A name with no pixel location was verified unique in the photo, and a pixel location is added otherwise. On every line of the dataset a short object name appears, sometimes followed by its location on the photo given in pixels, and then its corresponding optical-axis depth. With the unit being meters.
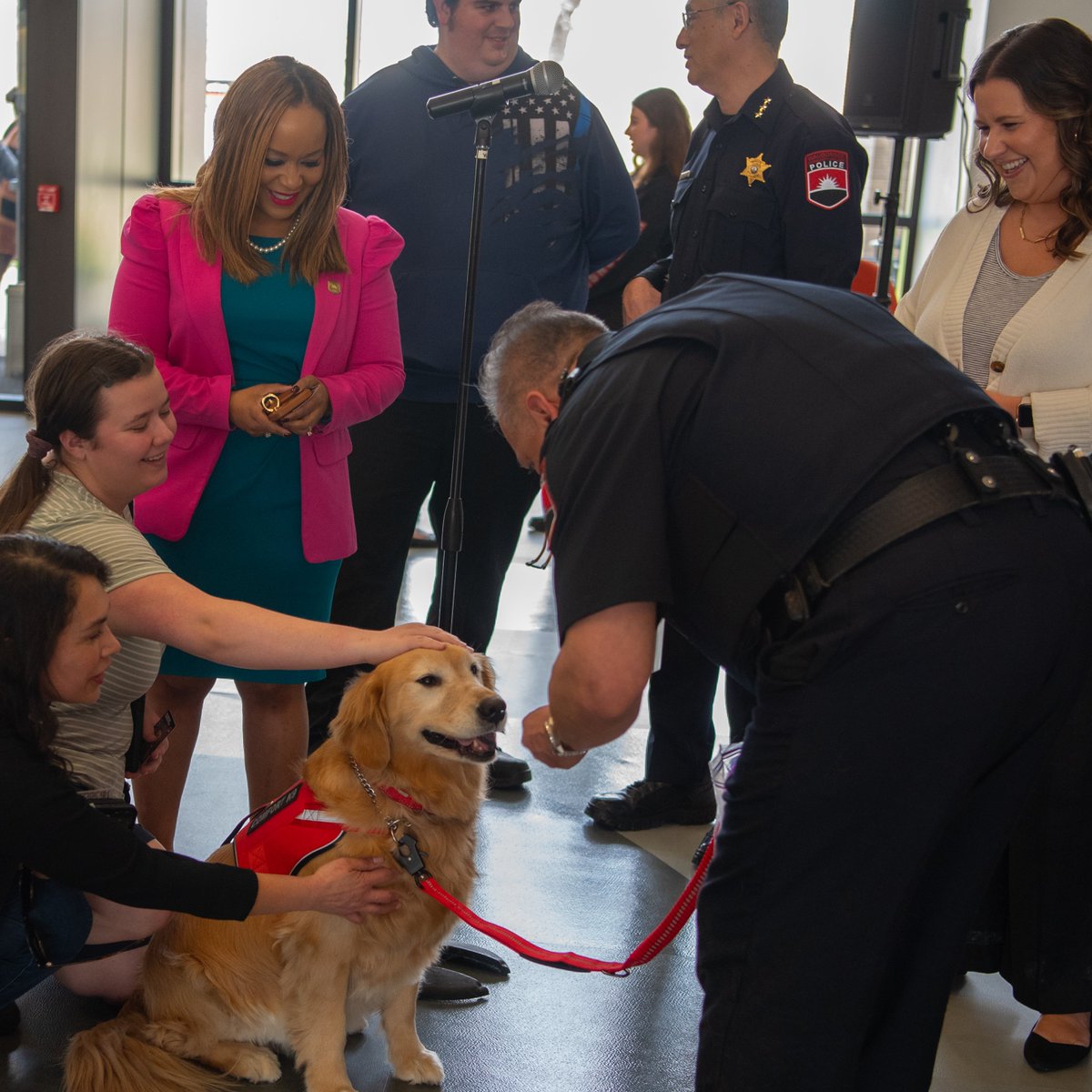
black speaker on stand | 4.59
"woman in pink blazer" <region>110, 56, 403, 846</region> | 2.29
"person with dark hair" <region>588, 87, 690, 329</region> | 5.18
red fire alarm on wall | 7.67
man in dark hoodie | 2.96
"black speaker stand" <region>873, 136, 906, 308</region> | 4.79
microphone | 2.43
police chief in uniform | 2.71
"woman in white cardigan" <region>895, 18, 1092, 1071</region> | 2.00
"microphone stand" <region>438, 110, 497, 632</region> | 2.53
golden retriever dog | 1.88
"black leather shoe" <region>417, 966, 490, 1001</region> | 2.22
